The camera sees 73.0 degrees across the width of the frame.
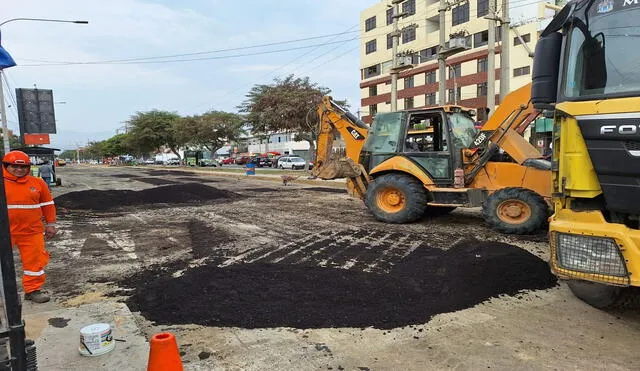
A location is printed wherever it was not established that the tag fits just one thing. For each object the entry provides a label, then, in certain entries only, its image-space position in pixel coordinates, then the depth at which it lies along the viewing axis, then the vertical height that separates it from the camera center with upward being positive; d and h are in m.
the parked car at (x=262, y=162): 54.53 -1.81
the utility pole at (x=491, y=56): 17.91 +3.62
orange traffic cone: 2.79 -1.32
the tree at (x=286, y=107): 30.61 +2.91
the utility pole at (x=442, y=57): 20.67 +4.15
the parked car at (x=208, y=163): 55.78 -1.76
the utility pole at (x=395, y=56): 25.95 +5.25
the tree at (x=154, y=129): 58.06 +2.93
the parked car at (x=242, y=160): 59.39 -1.63
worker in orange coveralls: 4.52 -0.68
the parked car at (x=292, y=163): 43.06 -1.62
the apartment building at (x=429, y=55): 39.38 +9.24
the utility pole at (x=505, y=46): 17.28 +3.75
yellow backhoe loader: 7.57 -0.42
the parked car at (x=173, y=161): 76.25 -1.90
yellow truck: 3.14 +0.01
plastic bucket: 3.36 -1.47
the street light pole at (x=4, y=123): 18.71 +1.50
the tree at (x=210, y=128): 50.19 +2.55
